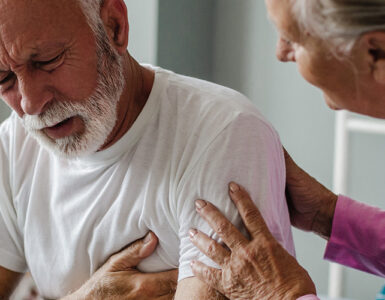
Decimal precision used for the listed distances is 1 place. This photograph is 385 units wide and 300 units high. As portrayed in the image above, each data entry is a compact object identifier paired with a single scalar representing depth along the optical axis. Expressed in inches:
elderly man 56.8
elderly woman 47.0
